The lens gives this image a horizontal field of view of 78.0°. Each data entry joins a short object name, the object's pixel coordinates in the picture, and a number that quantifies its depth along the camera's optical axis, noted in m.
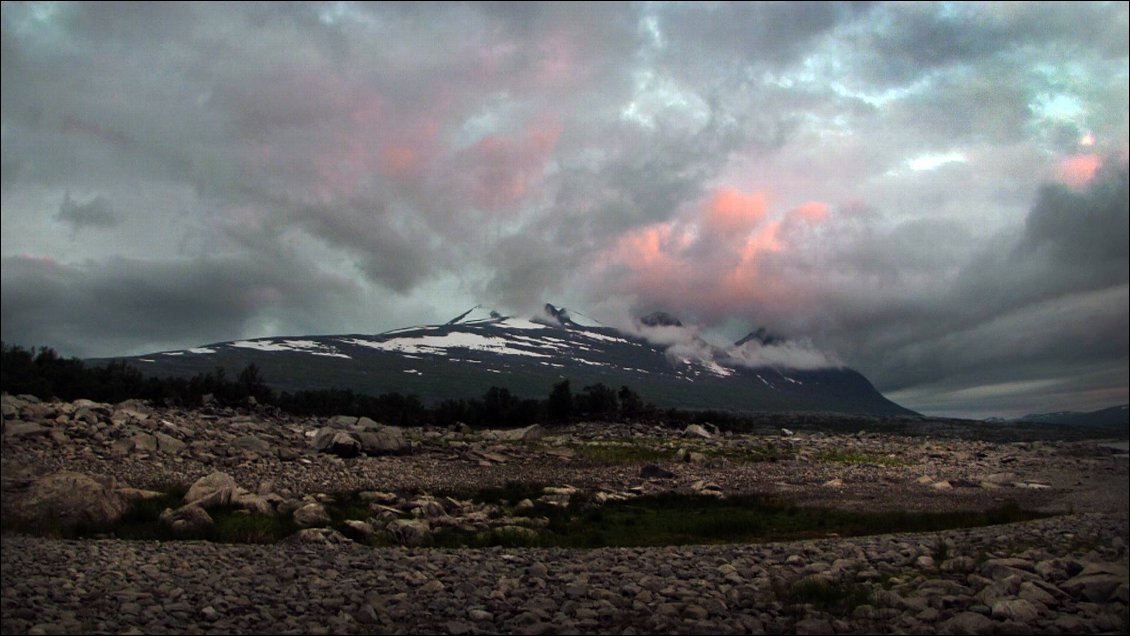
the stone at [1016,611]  9.69
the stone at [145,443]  30.12
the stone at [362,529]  17.60
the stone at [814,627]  9.82
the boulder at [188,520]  17.30
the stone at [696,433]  60.12
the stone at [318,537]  16.61
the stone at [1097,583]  10.32
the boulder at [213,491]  19.95
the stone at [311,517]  18.62
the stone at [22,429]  28.36
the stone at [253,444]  34.03
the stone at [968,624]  9.46
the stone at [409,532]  17.78
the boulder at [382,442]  39.44
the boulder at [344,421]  47.28
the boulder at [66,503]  17.39
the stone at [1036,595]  10.26
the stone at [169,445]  30.67
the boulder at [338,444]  37.59
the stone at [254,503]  19.56
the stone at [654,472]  35.16
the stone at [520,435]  52.07
